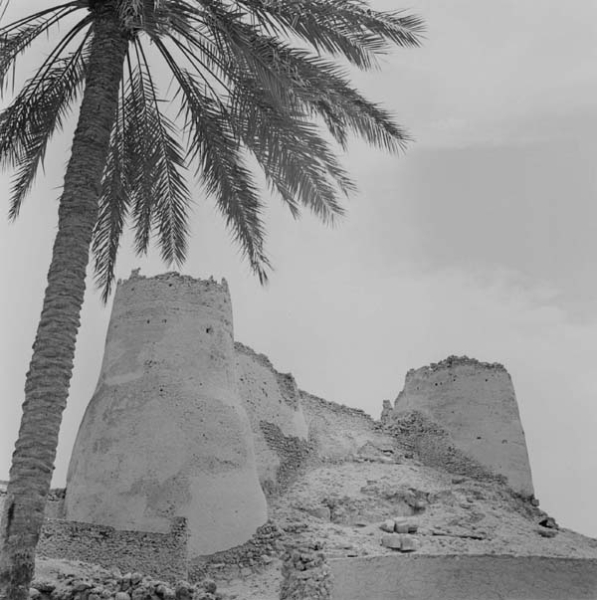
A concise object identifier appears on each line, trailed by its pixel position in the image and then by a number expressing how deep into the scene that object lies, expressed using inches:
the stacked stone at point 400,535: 638.5
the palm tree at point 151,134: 325.7
